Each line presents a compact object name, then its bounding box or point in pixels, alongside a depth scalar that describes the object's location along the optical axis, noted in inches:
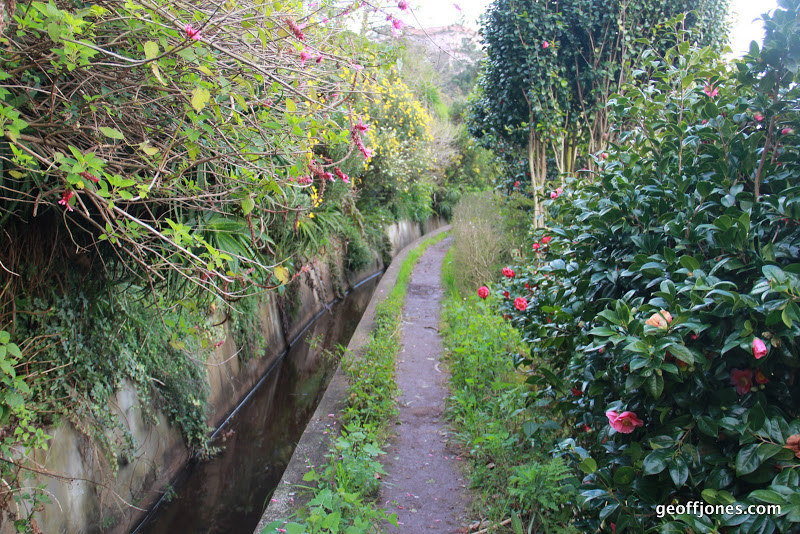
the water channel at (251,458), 173.2
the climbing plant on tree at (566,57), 257.4
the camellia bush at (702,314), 56.0
